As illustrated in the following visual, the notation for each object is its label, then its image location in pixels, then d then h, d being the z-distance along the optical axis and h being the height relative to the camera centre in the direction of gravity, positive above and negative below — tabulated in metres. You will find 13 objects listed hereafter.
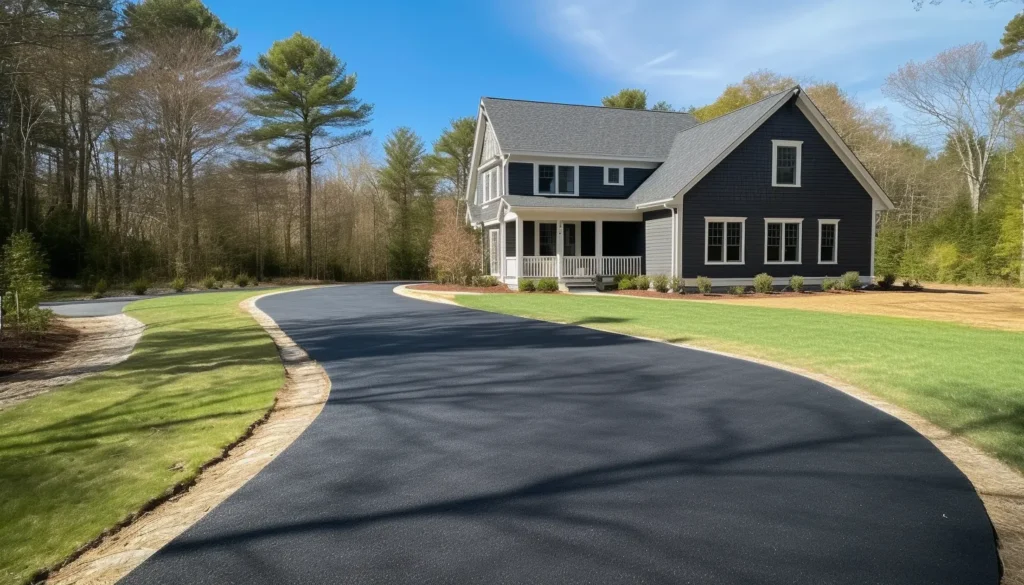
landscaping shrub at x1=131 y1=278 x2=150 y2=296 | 23.28 -0.74
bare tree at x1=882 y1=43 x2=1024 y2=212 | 32.50 +7.62
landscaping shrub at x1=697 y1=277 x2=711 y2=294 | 20.20 -0.64
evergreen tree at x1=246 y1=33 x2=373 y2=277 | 33.16 +9.74
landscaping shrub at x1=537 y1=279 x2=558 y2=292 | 21.02 -0.64
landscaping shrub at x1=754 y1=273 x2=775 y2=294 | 20.48 -0.62
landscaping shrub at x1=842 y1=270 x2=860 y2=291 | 21.33 -0.51
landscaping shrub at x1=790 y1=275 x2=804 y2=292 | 20.77 -0.59
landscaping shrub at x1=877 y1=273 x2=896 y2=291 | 22.17 -0.60
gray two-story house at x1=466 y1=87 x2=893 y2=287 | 21.08 +2.55
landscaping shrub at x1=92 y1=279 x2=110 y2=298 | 22.27 -0.80
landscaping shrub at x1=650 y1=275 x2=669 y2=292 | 20.50 -0.57
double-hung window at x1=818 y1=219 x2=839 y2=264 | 22.23 +0.91
